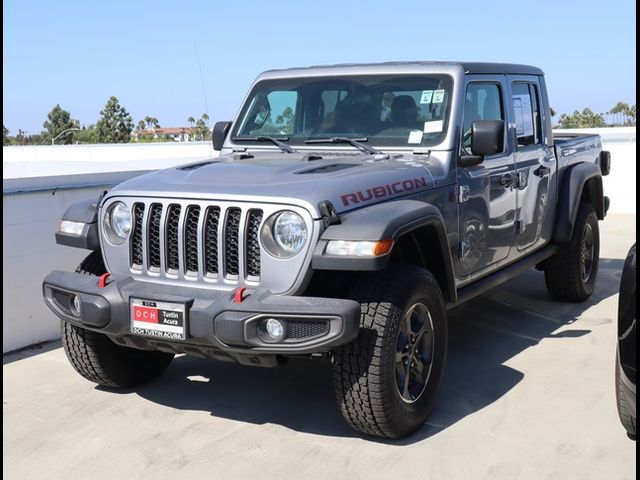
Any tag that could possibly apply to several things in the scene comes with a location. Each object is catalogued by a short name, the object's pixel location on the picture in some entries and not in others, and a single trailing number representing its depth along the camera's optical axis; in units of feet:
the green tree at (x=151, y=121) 271.39
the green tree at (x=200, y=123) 203.25
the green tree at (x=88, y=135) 214.07
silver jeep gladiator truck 12.67
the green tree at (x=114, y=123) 214.48
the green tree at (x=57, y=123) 238.58
